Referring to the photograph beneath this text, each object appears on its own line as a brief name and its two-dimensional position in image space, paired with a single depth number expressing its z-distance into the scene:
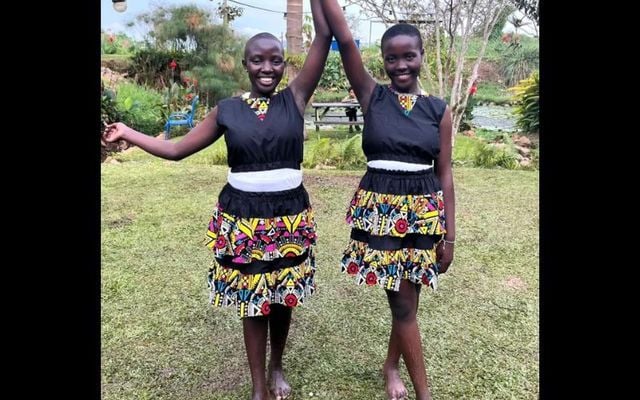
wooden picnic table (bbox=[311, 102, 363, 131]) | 10.96
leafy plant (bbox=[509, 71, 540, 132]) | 10.60
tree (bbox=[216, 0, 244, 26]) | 12.40
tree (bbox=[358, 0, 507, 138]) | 8.45
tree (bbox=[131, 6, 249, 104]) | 11.44
